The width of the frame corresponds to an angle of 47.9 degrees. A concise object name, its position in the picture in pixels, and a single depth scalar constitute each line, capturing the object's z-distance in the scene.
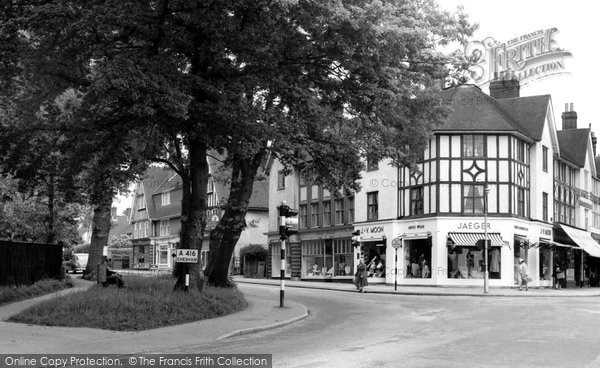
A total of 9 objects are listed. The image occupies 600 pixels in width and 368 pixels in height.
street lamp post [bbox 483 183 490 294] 35.25
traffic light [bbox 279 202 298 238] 21.64
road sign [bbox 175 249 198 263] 18.55
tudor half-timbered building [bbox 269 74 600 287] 41.34
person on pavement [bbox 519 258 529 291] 38.41
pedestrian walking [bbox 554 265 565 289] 45.06
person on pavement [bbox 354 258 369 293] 35.84
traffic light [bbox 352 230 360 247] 38.84
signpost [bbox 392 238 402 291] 37.44
